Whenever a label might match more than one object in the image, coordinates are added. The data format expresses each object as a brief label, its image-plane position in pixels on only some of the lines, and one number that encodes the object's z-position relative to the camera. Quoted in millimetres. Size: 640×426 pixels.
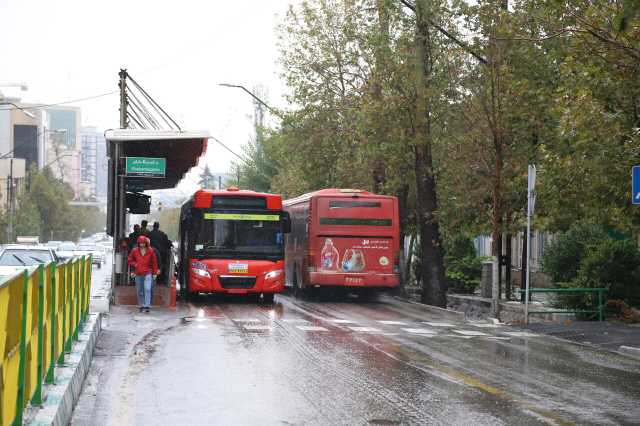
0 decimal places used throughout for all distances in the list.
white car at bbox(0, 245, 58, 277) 28906
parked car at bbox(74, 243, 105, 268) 70844
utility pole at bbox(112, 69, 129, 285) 25348
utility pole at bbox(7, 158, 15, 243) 79500
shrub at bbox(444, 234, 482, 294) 38969
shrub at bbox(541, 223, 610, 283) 26281
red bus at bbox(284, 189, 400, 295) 29688
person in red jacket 22809
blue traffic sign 16516
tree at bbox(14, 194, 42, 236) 94375
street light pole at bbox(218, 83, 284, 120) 39688
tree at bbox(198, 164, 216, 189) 174275
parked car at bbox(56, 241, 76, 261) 70250
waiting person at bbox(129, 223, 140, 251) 27172
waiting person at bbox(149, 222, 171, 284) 27697
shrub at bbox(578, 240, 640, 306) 23219
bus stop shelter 23922
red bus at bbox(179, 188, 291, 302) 26750
